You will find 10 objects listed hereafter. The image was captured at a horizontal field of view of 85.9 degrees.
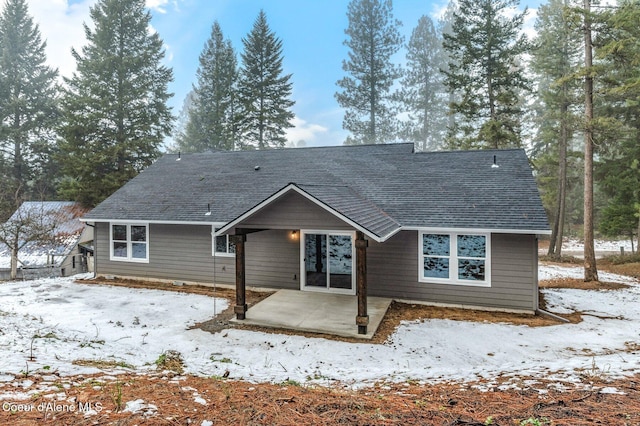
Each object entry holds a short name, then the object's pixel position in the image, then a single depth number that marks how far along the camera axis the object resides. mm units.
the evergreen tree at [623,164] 15930
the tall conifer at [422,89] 33656
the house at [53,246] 17297
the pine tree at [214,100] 29484
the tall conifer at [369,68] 29609
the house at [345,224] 8680
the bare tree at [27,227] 14883
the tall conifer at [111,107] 21797
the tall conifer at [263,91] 27719
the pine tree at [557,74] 19656
